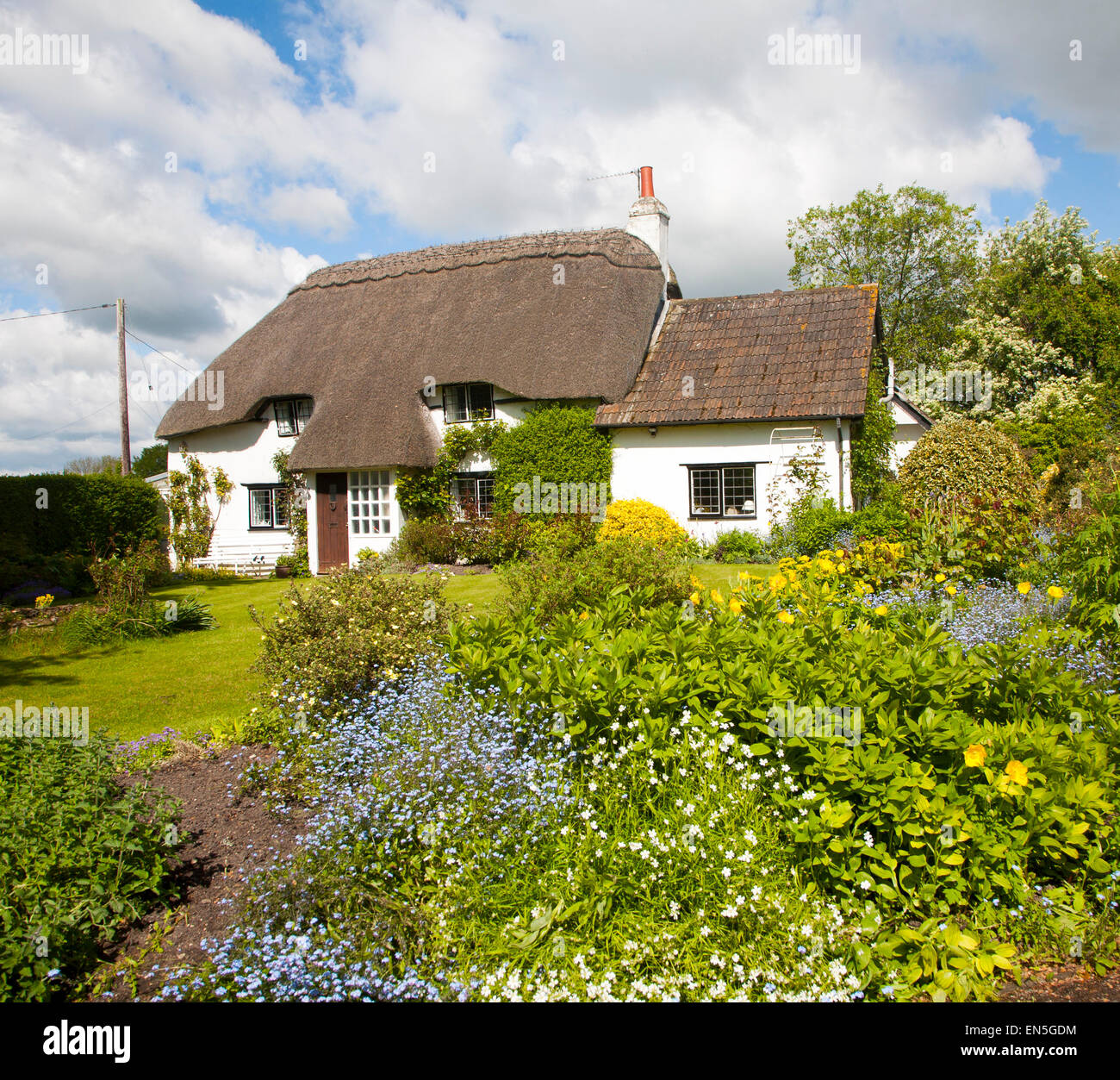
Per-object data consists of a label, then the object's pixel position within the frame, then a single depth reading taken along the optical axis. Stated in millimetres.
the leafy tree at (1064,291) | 26391
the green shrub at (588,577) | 7504
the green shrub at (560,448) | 17000
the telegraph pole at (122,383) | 21375
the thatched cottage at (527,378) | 16328
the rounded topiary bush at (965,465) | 15930
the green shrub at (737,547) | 15344
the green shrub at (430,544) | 16812
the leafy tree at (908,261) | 33406
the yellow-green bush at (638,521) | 14469
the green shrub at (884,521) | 10273
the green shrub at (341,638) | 5930
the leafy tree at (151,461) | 57406
